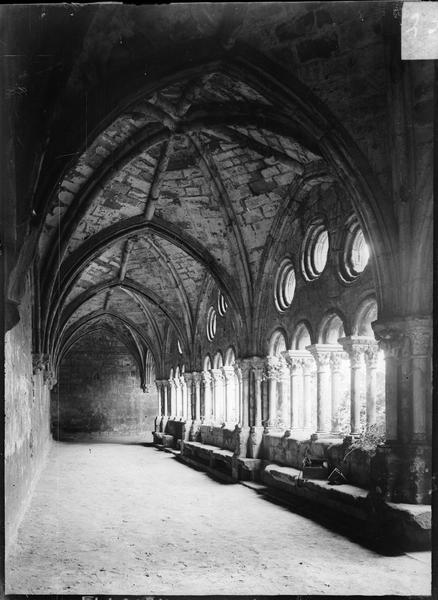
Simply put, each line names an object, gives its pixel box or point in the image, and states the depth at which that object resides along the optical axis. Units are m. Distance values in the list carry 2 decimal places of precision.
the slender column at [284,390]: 12.68
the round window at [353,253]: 9.45
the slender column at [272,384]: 12.68
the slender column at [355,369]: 9.03
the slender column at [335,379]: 10.12
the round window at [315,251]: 10.91
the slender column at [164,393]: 24.02
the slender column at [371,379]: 8.79
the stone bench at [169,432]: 20.52
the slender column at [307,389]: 11.26
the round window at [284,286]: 12.14
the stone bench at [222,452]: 12.46
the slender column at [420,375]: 7.18
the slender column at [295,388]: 11.42
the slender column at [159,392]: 24.38
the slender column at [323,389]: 10.16
